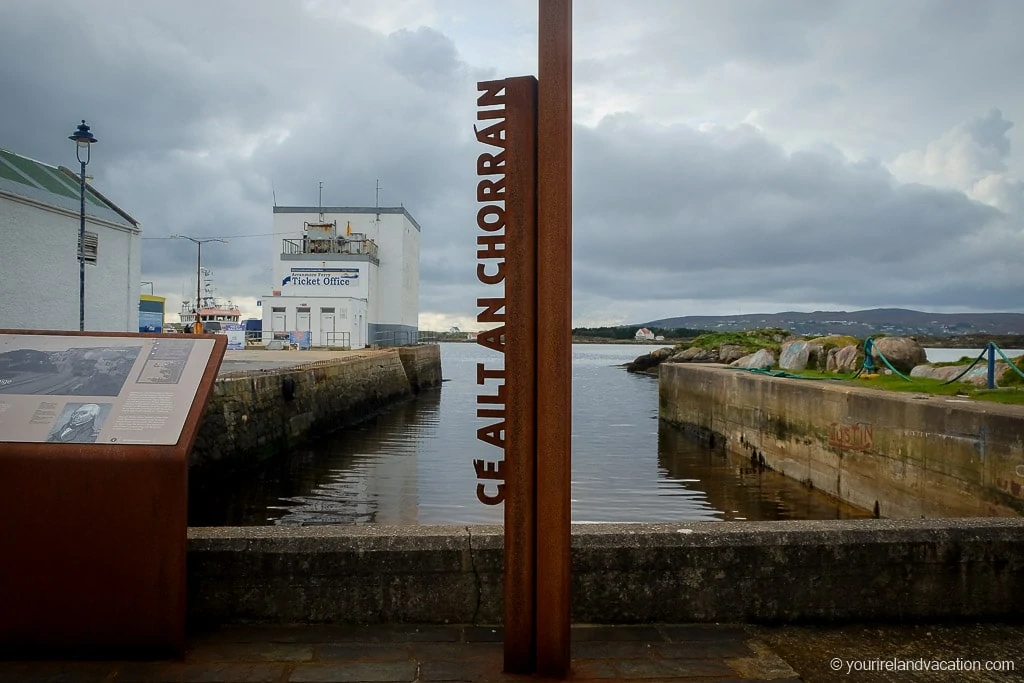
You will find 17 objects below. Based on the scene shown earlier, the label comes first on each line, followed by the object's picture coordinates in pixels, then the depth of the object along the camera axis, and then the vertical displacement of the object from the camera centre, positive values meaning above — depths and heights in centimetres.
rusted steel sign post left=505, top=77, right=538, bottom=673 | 318 -1
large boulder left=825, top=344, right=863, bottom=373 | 1716 -30
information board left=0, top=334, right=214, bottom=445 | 332 -20
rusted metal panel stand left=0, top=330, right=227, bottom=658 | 320 -88
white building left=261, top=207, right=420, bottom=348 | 4109 +399
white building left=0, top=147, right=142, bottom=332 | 1994 +253
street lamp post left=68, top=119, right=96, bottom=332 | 1775 +471
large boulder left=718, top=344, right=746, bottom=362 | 3853 -34
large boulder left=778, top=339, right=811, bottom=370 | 2027 -24
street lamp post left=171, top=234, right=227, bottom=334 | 4754 +480
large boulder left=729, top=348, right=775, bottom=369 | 2244 -40
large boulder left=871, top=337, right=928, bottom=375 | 1630 -12
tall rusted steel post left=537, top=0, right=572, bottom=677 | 312 +3
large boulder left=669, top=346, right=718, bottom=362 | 4481 -57
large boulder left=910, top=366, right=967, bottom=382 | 1399 -47
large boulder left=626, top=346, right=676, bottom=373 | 6188 -131
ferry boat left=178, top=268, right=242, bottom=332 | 6764 +300
